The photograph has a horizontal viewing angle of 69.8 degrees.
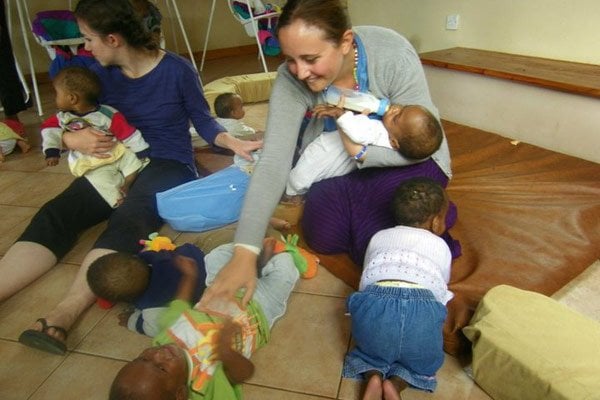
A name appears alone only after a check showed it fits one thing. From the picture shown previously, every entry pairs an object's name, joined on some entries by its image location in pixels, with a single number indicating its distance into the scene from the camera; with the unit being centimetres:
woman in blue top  150
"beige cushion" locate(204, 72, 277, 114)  322
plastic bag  170
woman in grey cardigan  114
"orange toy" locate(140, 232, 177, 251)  149
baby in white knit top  103
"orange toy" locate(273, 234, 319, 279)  146
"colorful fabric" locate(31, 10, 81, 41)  312
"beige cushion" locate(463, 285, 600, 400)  94
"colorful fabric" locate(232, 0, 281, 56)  411
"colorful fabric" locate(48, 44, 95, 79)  178
